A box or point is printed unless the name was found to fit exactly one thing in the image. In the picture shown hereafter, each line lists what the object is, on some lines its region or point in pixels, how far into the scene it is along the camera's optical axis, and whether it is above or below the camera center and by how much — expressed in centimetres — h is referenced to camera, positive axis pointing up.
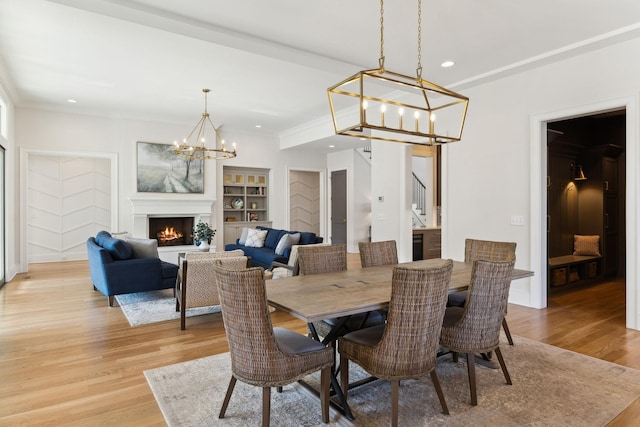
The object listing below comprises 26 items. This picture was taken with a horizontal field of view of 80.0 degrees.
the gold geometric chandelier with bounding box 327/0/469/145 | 544 +166
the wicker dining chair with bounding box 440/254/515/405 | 238 -67
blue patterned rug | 419 -114
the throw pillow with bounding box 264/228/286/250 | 687 -47
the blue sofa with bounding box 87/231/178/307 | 458 -68
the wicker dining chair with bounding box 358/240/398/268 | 360 -40
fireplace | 774 -1
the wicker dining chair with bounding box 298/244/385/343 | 276 -48
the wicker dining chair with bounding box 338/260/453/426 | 198 -64
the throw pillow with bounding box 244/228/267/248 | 717 -50
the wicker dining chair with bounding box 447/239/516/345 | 334 -40
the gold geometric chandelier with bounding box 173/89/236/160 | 822 +168
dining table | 205 -51
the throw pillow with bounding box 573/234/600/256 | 599 -55
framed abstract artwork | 785 +89
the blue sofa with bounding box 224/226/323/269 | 600 -66
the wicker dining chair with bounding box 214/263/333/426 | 193 -69
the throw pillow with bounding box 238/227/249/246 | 769 -51
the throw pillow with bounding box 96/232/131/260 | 472 -44
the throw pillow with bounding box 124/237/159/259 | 504 -48
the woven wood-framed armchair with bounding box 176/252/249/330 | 391 -73
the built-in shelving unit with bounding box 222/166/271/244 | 941 +35
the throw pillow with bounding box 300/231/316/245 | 616 -44
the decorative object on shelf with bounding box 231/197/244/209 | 966 +23
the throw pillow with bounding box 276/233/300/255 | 605 -48
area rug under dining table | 221 -120
